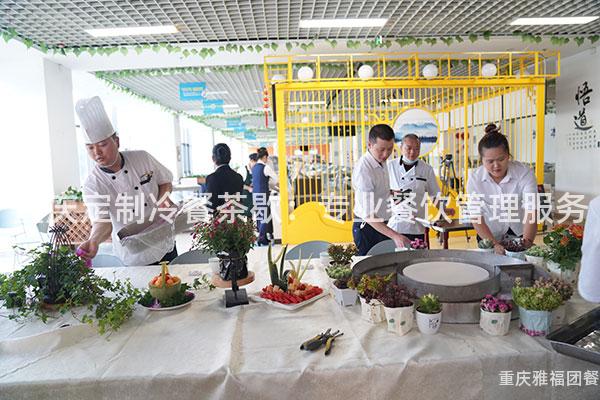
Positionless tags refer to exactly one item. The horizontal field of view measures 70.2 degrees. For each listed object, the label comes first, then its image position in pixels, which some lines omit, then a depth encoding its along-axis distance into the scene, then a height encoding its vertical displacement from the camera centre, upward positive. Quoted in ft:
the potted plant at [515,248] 7.29 -1.47
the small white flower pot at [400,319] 4.92 -1.74
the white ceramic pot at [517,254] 7.23 -1.54
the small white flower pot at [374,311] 5.23 -1.76
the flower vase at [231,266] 6.30 -1.39
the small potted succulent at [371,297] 5.26 -1.59
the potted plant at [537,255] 6.65 -1.45
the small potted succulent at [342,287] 5.89 -1.64
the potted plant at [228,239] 6.07 -0.93
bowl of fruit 6.11 -1.59
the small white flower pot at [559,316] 4.99 -1.81
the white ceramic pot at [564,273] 6.28 -1.62
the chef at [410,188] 11.52 -0.57
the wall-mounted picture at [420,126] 21.97 +2.16
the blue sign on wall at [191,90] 25.66 +5.13
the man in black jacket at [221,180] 15.19 -0.22
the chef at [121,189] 8.39 -0.26
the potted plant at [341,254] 7.20 -1.42
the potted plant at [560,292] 4.93 -1.50
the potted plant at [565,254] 6.23 -1.34
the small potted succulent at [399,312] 4.92 -1.66
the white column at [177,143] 42.62 +3.30
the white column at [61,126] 20.54 +2.64
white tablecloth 4.28 -2.00
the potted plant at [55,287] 5.88 -1.51
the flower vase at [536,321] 4.75 -1.77
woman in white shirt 8.65 -0.63
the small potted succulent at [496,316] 4.81 -1.70
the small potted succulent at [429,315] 4.87 -1.68
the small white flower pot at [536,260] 6.65 -1.52
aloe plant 6.41 -1.58
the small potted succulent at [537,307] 4.71 -1.60
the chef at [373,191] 10.07 -0.55
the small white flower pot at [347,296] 5.88 -1.75
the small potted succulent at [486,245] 7.75 -1.48
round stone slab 5.69 -1.50
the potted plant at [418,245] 8.24 -1.50
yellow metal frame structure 20.66 +3.80
